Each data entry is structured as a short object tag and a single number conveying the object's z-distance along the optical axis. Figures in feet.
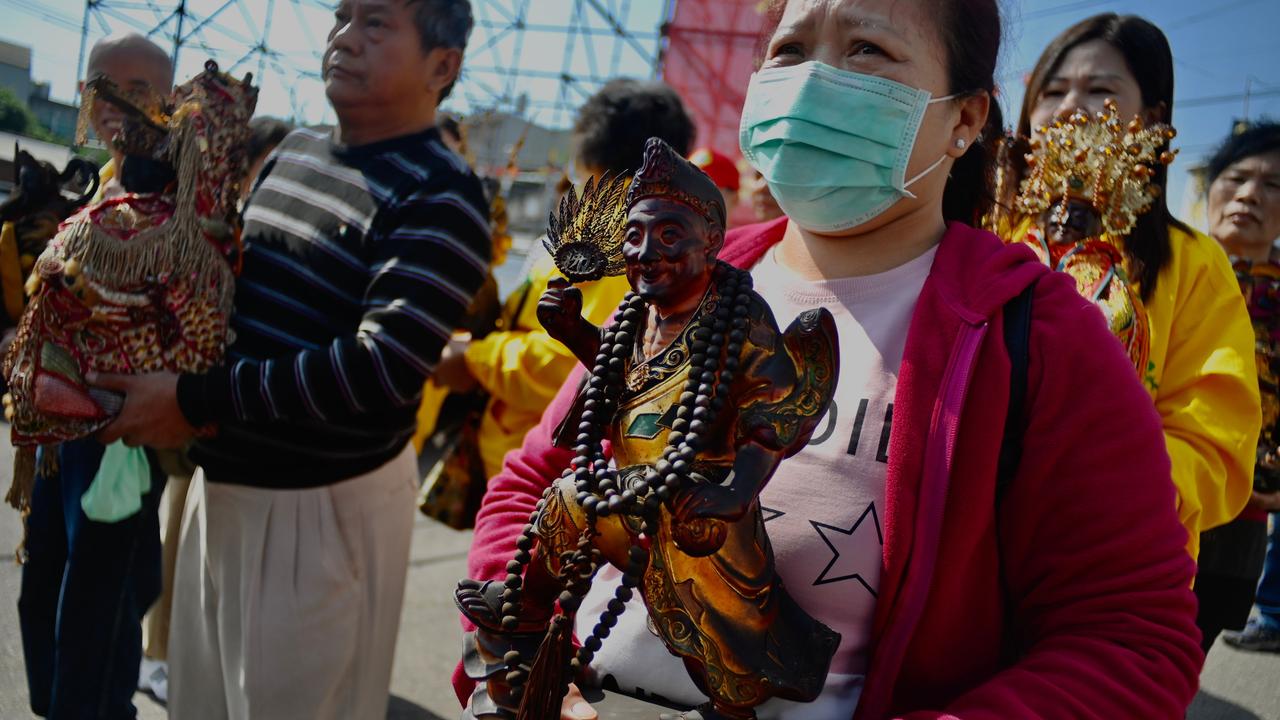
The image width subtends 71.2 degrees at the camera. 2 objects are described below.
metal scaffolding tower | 43.37
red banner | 37.52
